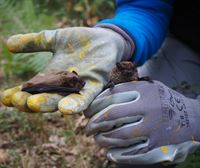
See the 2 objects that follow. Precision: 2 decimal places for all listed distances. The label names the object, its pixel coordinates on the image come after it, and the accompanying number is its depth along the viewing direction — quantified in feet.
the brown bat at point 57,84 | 2.09
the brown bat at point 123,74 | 2.10
